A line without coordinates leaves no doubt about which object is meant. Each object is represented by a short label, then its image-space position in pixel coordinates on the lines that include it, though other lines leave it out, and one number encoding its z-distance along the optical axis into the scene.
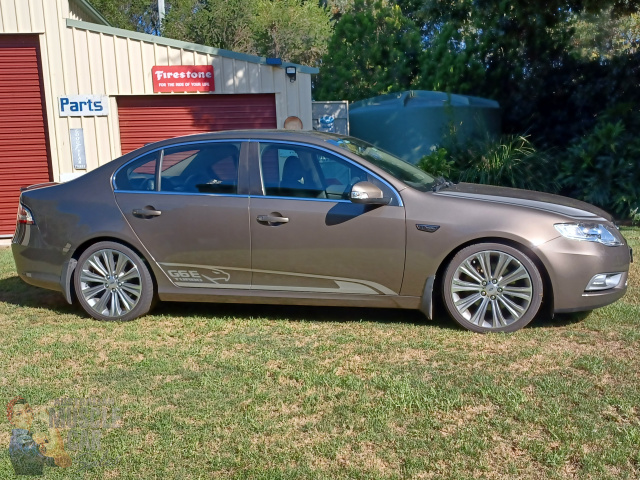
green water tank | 13.79
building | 11.58
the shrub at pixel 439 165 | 12.73
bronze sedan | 5.35
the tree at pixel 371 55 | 18.89
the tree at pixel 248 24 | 28.30
